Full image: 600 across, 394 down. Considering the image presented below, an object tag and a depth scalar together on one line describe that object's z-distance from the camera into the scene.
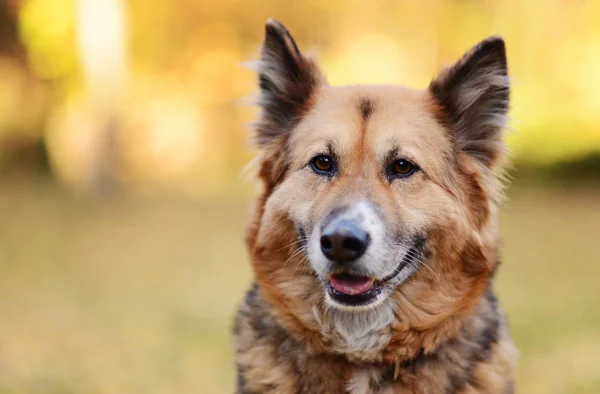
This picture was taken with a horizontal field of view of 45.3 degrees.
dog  3.64
